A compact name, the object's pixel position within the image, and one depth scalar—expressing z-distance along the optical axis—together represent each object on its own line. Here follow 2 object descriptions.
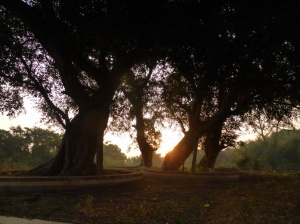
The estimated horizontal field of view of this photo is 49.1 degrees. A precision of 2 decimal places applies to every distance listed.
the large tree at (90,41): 10.06
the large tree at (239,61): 10.07
